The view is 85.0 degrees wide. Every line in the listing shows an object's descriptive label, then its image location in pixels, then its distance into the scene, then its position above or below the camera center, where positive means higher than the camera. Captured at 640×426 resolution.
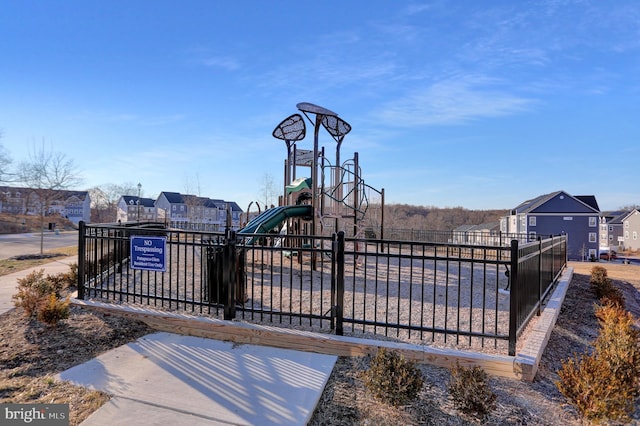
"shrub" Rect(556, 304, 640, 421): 2.72 -1.38
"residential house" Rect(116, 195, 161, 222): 67.00 +0.69
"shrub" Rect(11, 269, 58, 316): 4.87 -1.27
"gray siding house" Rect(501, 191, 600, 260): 34.72 -0.50
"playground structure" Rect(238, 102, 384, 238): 9.80 +0.66
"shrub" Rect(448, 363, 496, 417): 2.86 -1.50
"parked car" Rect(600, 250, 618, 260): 40.83 -4.80
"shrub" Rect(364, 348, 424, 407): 2.99 -1.47
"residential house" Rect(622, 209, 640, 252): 56.16 -2.33
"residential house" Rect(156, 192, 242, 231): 64.19 +0.58
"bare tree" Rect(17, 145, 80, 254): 20.25 +1.32
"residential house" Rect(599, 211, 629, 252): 61.72 -2.50
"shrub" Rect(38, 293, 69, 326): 4.49 -1.34
